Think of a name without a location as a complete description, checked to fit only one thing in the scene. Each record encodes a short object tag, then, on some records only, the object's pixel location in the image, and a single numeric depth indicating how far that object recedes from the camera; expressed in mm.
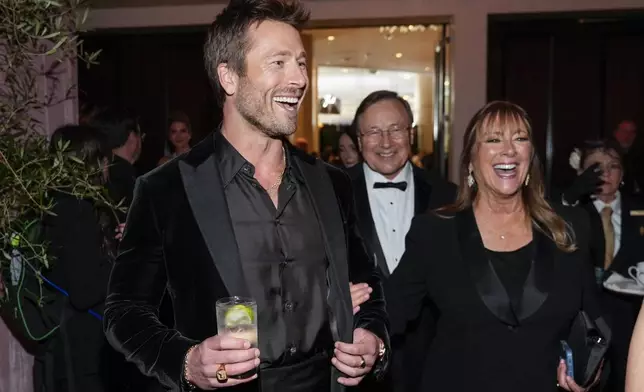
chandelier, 9323
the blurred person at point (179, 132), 5965
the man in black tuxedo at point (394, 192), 3518
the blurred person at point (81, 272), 3014
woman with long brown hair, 2393
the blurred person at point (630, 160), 6559
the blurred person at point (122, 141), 3842
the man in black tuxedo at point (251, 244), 1743
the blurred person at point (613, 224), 3923
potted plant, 2271
